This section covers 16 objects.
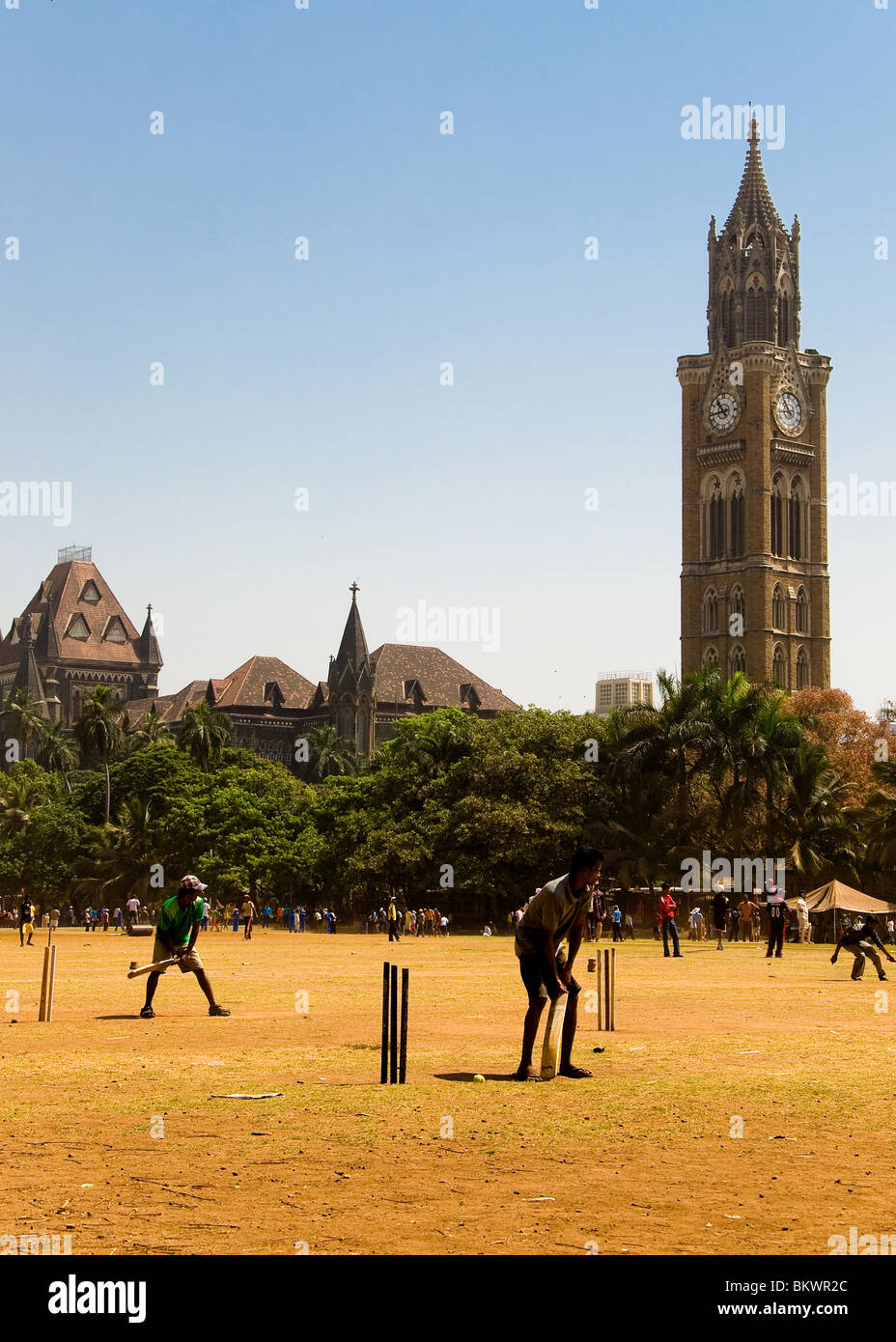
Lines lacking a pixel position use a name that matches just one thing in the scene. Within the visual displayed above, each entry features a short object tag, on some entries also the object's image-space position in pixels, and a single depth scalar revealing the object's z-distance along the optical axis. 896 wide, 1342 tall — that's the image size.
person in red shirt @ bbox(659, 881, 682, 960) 38.09
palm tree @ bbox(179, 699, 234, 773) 97.25
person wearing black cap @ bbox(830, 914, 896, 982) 26.42
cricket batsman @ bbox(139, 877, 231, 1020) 17.41
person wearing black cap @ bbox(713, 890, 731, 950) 44.75
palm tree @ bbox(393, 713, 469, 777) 69.56
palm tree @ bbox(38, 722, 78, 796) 126.19
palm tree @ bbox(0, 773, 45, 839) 86.00
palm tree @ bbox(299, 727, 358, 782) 123.88
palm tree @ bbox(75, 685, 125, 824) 96.00
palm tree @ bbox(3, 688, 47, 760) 134.88
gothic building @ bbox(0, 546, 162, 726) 172.12
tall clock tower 123.25
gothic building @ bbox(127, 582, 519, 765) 149.62
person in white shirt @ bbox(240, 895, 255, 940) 53.44
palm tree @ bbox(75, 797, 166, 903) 78.50
